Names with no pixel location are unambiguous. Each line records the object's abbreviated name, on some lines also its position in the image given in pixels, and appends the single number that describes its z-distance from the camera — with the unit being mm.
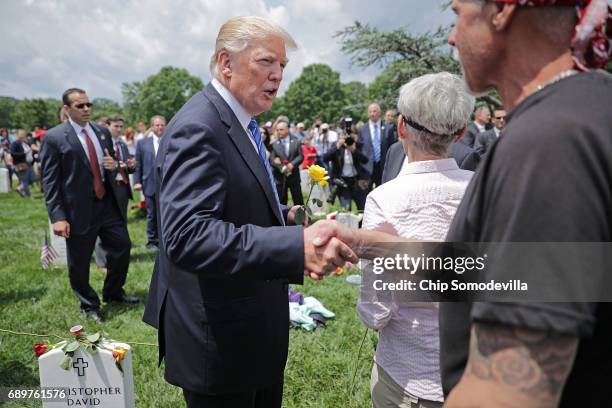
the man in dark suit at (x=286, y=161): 9992
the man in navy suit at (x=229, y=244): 1599
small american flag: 6857
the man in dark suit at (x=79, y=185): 4852
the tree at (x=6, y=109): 96762
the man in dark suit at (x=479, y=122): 8164
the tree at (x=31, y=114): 78188
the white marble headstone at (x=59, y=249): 6918
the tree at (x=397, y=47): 18203
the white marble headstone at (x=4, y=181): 16641
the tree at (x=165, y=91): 70438
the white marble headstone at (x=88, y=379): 2785
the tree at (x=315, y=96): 71562
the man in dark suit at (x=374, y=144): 9430
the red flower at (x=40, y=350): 2827
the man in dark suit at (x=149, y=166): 8344
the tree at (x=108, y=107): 91163
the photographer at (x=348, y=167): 9594
